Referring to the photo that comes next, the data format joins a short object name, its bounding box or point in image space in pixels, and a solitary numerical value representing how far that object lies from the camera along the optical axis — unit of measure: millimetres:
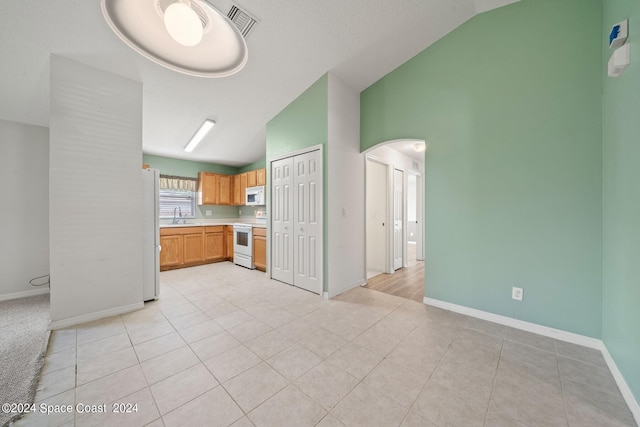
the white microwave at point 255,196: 5344
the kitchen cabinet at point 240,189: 5914
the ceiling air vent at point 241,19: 2285
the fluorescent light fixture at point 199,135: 4106
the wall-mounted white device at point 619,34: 1621
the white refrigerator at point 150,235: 3089
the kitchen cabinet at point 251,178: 5597
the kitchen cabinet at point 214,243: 5363
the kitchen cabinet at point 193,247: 4980
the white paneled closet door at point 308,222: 3400
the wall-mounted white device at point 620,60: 1574
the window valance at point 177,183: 5323
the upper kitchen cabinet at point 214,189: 5715
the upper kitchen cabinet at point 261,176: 5340
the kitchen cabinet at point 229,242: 5629
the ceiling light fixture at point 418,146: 4605
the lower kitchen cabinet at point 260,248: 4562
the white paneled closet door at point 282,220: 3863
